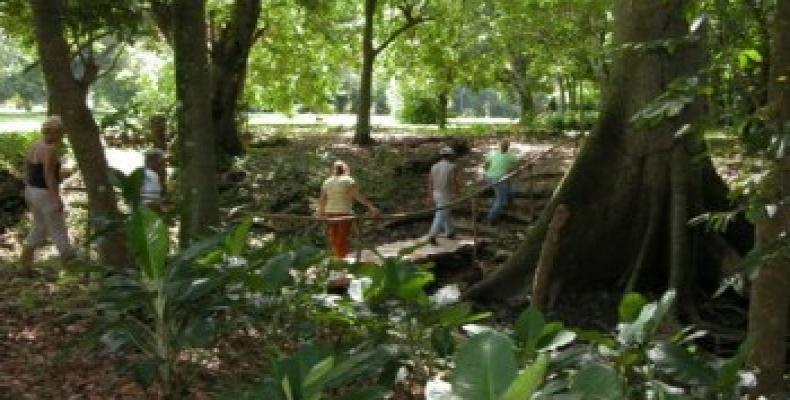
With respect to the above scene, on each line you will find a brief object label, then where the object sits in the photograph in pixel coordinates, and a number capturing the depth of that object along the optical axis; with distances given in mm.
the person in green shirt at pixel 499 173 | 13781
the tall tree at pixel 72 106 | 6676
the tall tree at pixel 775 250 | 2795
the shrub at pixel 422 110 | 42344
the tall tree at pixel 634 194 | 8859
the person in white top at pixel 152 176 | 9609
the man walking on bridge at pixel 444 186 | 12391
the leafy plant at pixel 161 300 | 2814
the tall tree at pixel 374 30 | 22625
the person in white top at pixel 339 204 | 10398
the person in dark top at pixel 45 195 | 8555
